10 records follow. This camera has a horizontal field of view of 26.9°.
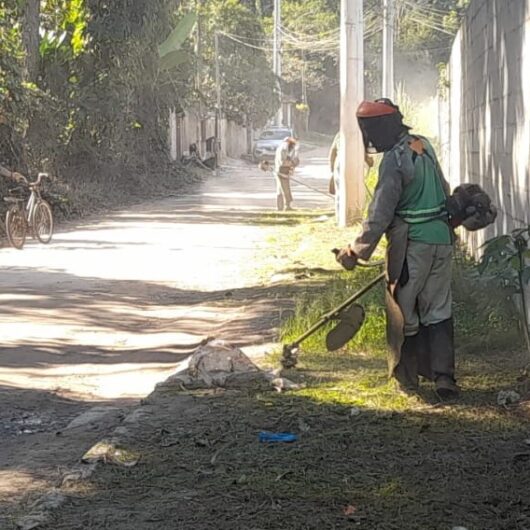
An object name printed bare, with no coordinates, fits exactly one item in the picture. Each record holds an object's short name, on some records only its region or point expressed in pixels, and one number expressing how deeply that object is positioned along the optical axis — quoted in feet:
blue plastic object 19.27
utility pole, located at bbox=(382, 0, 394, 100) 115.88
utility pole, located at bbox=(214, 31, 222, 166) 144.36
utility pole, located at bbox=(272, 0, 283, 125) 207.10
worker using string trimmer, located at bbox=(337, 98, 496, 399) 21.18
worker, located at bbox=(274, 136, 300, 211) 80.28
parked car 175.83
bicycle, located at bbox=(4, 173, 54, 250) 58.34
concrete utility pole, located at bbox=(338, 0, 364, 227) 66.18
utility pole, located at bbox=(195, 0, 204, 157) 150.26
